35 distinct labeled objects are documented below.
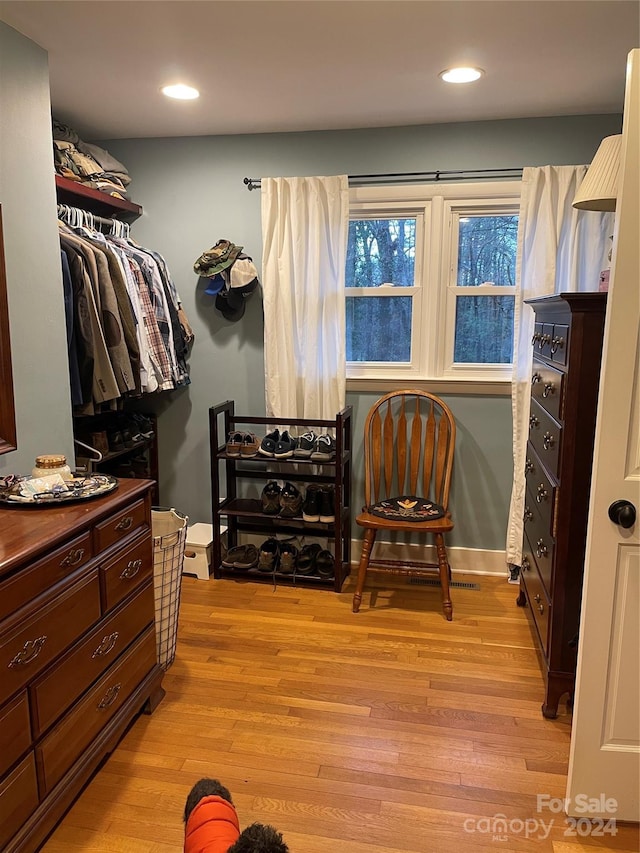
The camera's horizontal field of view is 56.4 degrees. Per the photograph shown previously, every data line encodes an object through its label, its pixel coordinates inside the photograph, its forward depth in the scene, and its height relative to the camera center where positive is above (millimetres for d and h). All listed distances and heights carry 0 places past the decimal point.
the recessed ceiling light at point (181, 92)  2574 +1029
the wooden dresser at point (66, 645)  1428 -872
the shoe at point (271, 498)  3197 -895
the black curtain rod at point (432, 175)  3012 +801
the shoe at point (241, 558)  3283 -1247
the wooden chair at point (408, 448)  3184 -621
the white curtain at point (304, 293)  3143 +201
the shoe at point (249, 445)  3205 -617
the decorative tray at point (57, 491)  1761 -499
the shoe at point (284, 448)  3141 -613
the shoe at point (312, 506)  3158 -916
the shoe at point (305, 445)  3137 -601
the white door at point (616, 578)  1442 -643
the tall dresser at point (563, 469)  1923 -465
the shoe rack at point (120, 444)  3012 -606
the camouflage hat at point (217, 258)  3213 +383
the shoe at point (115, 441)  3137 -590
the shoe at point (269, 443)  3160 -593
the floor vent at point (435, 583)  3217 -1347
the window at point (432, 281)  3127 +276
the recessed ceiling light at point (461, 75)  2396 +1042
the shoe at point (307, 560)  3230 -1229
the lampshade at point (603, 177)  2145 +572
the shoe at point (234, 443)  3221 -608
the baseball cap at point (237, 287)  3209 +230
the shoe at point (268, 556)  3256 -1223
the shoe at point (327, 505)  3158 -909
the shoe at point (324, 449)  3094 -611
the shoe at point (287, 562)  3223 -1233
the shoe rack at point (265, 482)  3129 -879
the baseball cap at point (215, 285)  3271 +244
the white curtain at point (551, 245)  2906 +437
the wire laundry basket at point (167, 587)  2211 -964
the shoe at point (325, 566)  3223 -1259
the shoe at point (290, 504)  3165 -909
